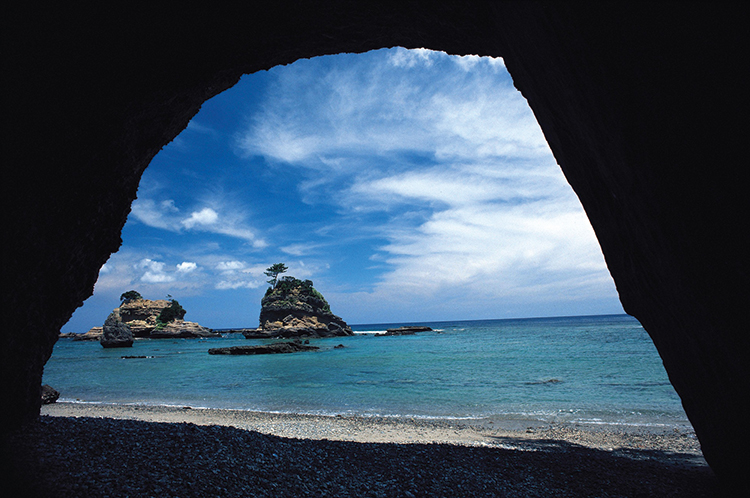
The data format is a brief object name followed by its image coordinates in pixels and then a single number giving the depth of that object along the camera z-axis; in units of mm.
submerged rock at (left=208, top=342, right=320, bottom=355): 41656
